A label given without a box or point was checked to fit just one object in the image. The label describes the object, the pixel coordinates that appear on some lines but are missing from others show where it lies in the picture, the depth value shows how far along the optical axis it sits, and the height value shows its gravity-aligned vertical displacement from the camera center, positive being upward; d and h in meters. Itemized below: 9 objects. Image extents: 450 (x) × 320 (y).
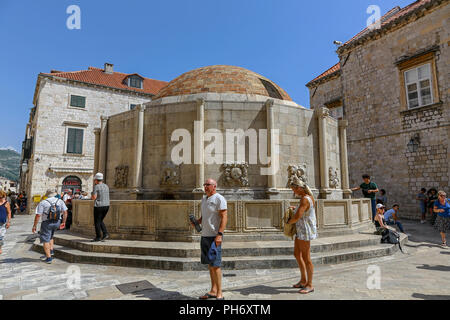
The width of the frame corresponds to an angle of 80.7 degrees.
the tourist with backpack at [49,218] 6.51 -0.66
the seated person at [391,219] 10.22 -1.12
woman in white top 4.27 -0.63
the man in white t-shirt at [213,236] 3.93 -0.67
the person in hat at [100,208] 6.93 -0.42
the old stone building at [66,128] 25.38 +6.41
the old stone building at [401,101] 15.01 +5.78
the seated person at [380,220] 7.74 -0.90
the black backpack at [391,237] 7.49 -1.32
